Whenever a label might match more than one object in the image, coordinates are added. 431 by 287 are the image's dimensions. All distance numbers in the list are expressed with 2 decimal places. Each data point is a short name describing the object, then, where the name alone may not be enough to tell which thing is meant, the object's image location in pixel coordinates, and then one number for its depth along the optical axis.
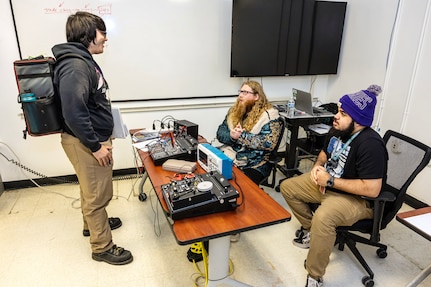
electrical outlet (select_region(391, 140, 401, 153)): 1.88
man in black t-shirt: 1.64
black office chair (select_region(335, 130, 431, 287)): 1.66
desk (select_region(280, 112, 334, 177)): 2.84
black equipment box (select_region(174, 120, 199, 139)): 2.14
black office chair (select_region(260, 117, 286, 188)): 2.19
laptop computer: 2.87
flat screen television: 2.92
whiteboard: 2.55
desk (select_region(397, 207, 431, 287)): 1.24
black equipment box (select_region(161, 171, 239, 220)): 1.25
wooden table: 1.19
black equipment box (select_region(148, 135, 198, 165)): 1.79
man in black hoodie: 1.50
